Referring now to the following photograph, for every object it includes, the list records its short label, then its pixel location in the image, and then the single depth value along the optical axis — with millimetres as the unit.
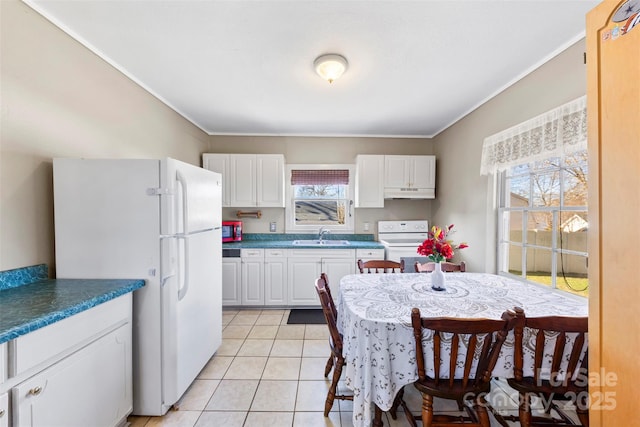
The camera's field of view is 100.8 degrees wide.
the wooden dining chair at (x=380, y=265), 2553
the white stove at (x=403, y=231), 4012
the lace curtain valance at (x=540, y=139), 1700
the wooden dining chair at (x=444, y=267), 2508
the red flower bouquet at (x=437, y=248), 1870
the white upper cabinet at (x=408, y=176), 3818
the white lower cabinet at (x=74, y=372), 1005
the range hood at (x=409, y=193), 3830
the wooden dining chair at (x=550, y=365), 1233
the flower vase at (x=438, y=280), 1912
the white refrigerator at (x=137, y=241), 1635
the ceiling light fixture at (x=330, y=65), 1946
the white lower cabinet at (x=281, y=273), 3451
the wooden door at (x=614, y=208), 761
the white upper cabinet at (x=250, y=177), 3766
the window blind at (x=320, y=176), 3961
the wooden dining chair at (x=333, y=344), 1579
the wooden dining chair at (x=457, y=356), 1187
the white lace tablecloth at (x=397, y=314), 1312
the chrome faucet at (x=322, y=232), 3916
